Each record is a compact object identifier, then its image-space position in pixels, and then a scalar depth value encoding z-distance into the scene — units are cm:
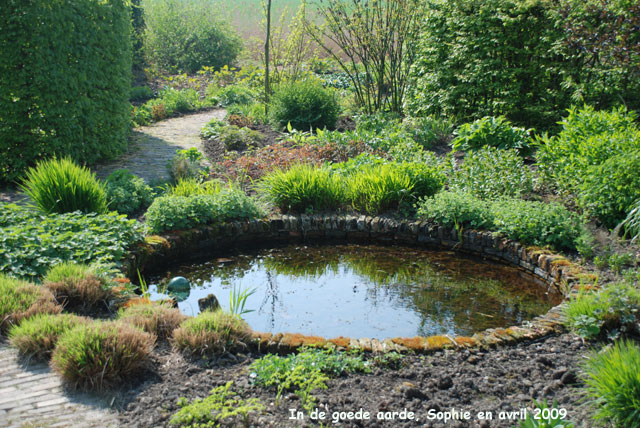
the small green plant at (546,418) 250
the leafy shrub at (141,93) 1432
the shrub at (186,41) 1914
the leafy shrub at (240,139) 951
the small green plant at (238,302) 424
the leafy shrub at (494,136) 759
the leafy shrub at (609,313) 358
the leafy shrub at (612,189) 513
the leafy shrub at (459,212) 590
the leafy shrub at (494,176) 632
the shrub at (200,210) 584
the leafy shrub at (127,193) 636
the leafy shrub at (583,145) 568
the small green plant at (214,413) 278
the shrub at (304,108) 1016
